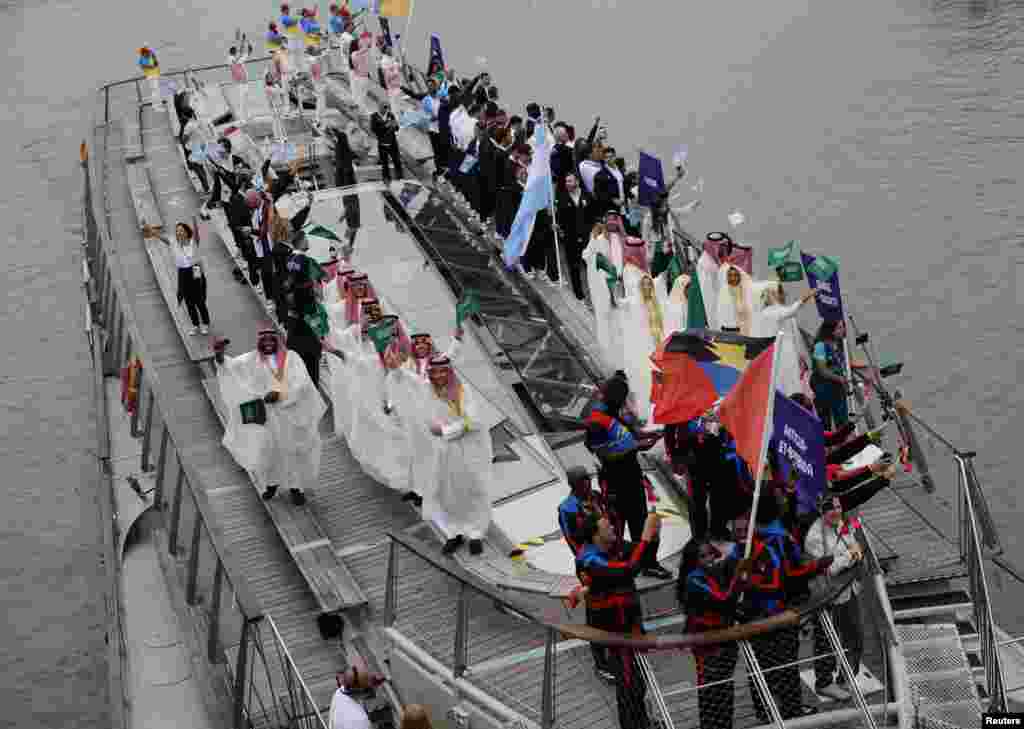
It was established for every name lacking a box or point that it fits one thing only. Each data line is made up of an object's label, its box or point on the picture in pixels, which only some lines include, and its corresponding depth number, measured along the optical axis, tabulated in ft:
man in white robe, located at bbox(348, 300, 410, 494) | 48.96
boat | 34.09
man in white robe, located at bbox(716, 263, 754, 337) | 50.75
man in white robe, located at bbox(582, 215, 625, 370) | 55.52
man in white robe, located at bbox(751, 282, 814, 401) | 49.17
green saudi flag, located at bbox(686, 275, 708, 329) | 50.90
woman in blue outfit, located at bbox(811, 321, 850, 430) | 47.39
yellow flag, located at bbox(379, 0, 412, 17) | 88.79
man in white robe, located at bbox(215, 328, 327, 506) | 47.80
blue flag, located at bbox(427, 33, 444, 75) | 95.25
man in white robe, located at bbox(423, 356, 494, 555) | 43.83
